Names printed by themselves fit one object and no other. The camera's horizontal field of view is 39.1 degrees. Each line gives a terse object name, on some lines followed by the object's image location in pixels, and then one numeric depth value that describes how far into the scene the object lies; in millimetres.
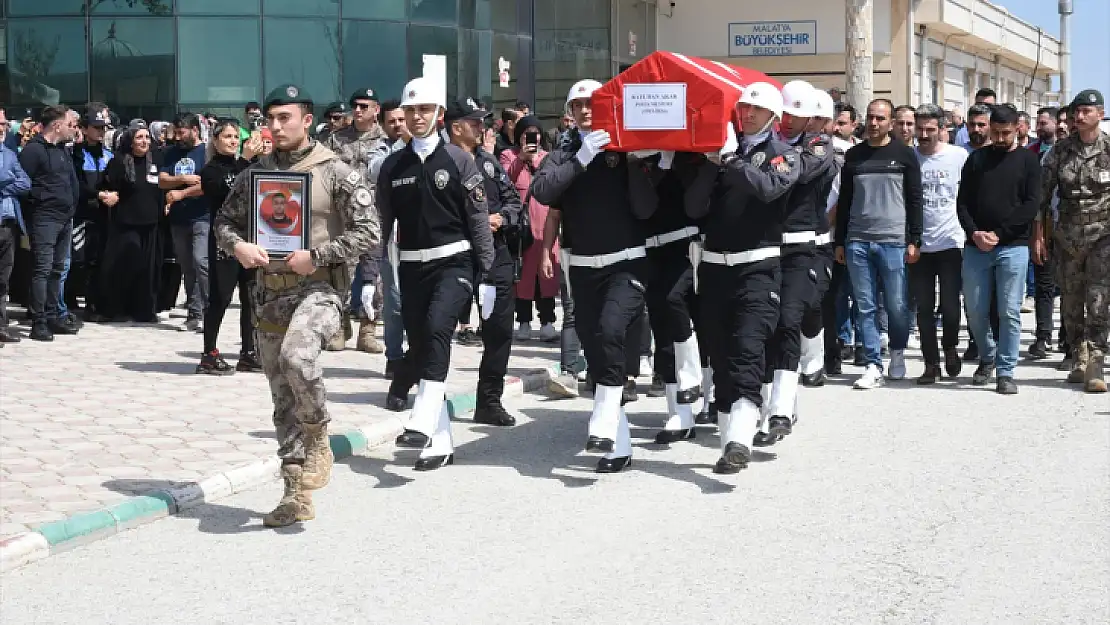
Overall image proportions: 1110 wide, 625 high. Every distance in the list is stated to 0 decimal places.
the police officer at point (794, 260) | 10180
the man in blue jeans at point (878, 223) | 12750
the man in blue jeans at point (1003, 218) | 12727
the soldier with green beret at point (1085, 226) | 12759
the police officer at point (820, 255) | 10508
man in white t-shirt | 13203
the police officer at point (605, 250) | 9102
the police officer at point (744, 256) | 9031
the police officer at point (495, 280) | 11117
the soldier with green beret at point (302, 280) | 7906
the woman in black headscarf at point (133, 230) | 16328
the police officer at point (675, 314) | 10195
